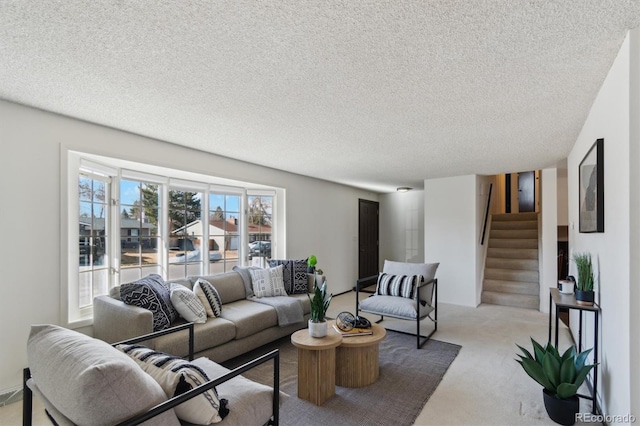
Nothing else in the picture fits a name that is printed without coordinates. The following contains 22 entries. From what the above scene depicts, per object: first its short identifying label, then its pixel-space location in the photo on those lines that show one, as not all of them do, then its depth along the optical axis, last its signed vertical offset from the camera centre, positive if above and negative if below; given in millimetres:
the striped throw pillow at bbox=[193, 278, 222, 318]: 3180 -843
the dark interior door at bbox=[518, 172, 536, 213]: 8398 +534
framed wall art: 2086 +164
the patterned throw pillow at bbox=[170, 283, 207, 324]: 2967 -860
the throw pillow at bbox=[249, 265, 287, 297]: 3988 -868
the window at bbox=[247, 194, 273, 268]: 5000 -224
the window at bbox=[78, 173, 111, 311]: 3055 -243
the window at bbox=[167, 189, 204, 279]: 4031 -258
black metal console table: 2217 -736
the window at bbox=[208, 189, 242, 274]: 4500 -258
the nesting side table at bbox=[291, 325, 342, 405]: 2428 -1187
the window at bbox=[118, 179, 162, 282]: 3531 -193
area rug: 2248 -1428
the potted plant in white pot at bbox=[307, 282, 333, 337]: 2598 -841
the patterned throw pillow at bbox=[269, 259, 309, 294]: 4215 -832
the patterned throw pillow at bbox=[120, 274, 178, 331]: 2744 -743
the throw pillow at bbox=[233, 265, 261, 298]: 4016 -824
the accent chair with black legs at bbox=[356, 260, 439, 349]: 3629 -994
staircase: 5406 -957
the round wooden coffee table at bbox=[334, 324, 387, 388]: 2676 -1240
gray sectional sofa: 2572 -1030
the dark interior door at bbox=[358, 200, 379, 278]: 7293 -593
